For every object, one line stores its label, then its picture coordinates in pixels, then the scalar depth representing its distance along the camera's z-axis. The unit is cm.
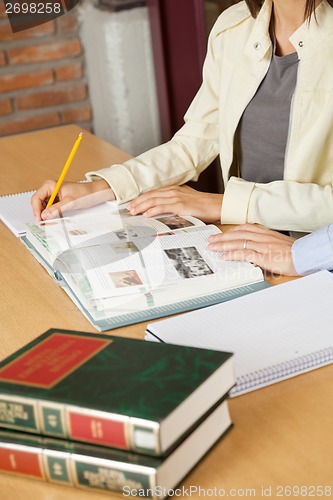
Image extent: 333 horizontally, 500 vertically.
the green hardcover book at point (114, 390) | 134
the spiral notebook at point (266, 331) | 156
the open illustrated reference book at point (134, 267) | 173
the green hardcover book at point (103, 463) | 135
